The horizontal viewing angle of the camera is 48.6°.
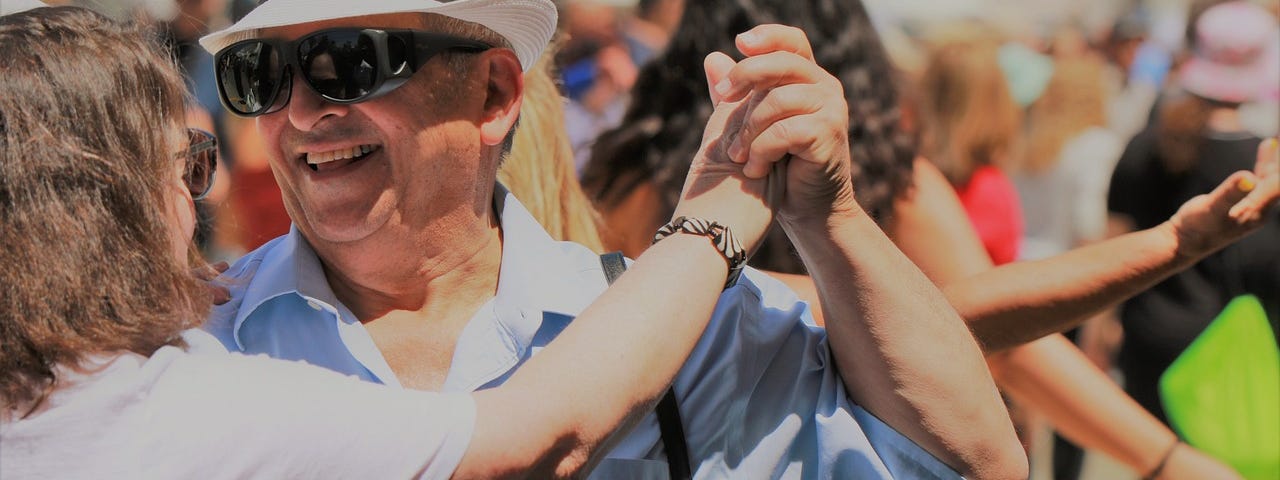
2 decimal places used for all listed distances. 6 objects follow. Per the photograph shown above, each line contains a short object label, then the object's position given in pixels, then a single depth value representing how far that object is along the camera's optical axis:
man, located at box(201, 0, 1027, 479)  1.96
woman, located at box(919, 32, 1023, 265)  5.05
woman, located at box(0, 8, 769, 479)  1.58
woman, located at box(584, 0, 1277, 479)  2.64
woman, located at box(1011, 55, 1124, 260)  8.26
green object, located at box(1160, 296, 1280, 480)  3.30
